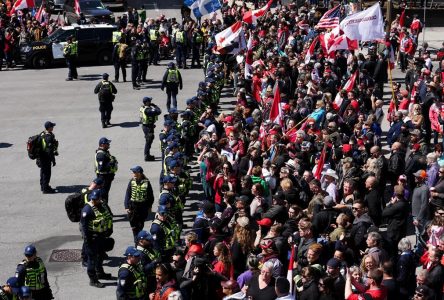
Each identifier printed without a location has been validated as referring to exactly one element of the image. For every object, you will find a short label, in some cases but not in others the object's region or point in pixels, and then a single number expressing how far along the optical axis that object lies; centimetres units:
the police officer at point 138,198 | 1611
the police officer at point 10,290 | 1164
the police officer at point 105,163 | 1802
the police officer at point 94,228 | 1460
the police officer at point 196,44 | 3463
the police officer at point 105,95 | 2497
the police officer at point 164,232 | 1369
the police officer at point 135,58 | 3055
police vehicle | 3497
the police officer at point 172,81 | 2645
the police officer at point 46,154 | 1942
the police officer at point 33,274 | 1277
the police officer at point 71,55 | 3193
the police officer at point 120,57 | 3094
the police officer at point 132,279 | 1215
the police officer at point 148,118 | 2178
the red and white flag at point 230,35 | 2795
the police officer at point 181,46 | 3381
